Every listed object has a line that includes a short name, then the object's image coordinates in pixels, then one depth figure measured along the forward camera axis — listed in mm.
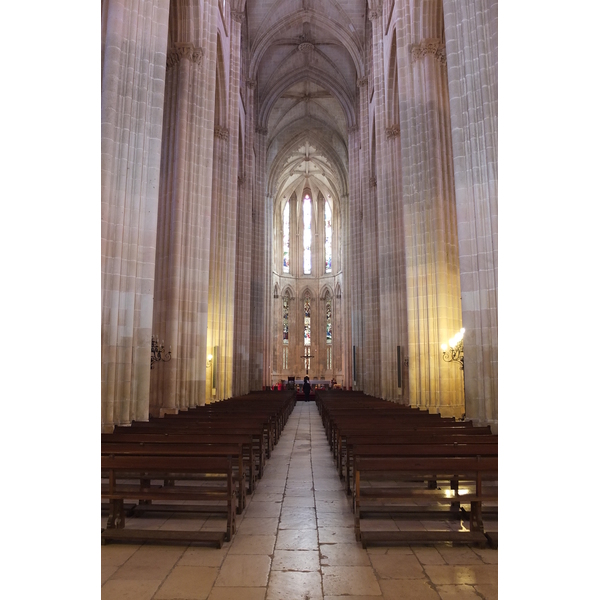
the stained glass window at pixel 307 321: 48625
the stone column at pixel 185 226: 13055
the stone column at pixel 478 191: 8875
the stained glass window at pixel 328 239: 49531
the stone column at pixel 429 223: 13602
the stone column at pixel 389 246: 18031
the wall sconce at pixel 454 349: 12919
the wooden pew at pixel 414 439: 6105
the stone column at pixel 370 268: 23688
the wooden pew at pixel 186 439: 6344
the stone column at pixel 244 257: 24109
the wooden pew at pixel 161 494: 4516
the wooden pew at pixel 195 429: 7471
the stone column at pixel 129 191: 8852
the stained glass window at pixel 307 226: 49688
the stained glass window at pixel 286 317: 48500
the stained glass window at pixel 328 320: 48438
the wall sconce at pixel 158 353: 12258
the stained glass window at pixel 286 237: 49469
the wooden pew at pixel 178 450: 5184
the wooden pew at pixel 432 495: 4488
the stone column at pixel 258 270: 30078
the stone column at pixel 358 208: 26652
